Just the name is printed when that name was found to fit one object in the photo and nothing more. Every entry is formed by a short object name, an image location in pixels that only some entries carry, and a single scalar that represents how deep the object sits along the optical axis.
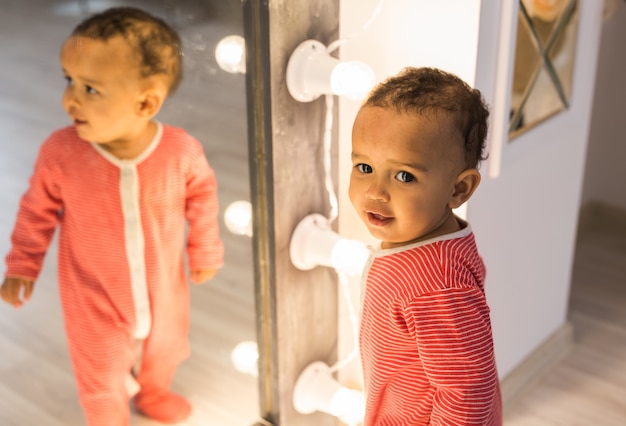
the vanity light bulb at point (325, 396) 1.60
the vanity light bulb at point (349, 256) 1.47
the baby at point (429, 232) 1.07
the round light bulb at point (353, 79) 1.35
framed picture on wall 1.49
